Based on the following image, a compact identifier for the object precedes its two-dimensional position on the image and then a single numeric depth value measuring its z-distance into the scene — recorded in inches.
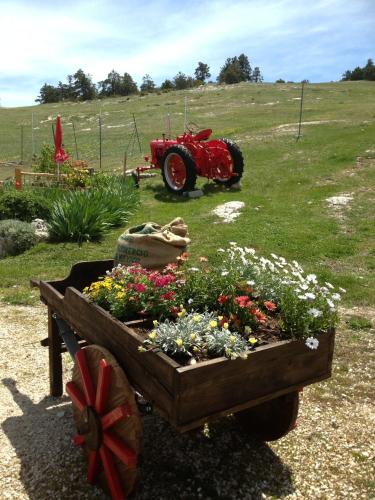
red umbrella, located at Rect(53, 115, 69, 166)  455.2
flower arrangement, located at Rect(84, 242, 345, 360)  101.5
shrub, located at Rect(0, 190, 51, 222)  366.6
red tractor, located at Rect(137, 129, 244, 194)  487.2
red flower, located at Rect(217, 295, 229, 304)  115.2
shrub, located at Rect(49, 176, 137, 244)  344.5
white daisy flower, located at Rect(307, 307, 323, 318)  105.8
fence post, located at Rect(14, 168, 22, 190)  436.5
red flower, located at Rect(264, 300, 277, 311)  114.5
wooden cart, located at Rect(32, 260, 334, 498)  93.4
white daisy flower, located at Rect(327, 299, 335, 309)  111.6
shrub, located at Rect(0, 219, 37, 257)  329.1
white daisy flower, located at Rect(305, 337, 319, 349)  105.0
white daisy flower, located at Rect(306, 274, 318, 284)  116.5
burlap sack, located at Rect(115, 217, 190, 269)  153.6
